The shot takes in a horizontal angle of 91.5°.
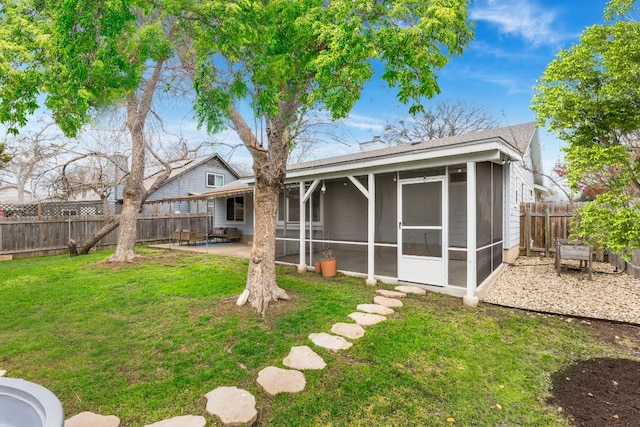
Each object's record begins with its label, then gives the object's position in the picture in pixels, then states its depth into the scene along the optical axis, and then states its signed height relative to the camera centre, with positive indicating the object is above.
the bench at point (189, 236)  12.66 -0.74
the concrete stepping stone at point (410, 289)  5.99 -1.43
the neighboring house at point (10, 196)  26.06 +2.10
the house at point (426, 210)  5.72 +0.18
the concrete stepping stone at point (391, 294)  5.75 -1.44
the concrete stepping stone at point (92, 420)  2.31 -1.53
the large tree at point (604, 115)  4.07 +1.55
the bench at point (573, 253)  6.91 -0.86
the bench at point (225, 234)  14.12 -0.75
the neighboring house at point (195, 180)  18.86 +2.43
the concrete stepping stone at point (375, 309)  4.83 -1.46
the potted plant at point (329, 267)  7.46 -1.21
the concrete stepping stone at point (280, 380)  2.83 -1.55
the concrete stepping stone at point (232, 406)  2.40 -1.55
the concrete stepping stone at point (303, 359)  3.24 -1.53
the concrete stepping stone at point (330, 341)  3.67 -1.51
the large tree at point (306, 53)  3.41 +2.01
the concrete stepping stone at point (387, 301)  5.20 -1.45
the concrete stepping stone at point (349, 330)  4.00 -1.50
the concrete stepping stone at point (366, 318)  4.42 -1.48
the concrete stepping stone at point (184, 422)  2.32 -1.54
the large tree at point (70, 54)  3.19 +1.83
